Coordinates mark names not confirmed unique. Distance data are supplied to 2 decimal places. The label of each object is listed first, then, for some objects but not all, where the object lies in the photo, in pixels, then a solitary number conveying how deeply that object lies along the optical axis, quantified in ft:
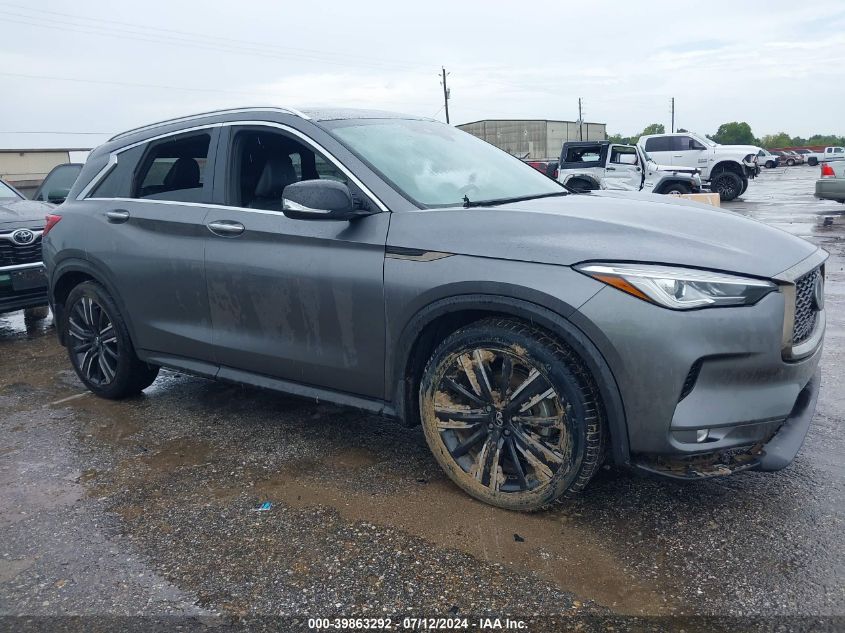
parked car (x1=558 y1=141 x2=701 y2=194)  56.13
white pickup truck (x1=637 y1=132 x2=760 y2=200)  70.44
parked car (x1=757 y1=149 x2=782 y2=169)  160.03
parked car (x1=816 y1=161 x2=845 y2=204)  46.88
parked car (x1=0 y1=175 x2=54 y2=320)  21.65
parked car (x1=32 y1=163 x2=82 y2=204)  30.70
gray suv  8.62
